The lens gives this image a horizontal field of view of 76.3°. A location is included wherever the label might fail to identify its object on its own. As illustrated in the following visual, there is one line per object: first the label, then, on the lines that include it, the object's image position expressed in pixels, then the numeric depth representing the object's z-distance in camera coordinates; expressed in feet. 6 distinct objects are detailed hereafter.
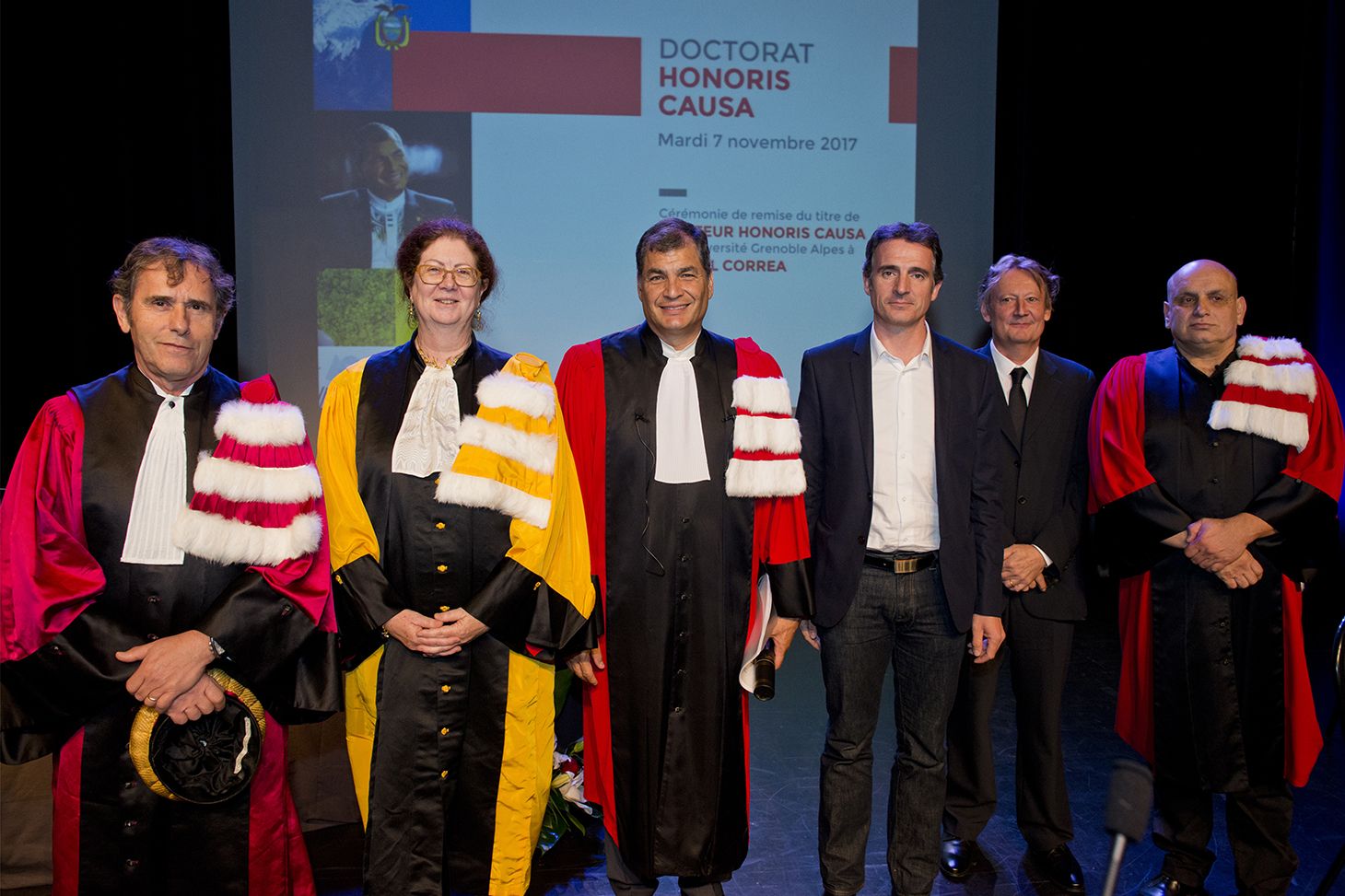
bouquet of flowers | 9.53
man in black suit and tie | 8.78
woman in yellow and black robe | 6.55
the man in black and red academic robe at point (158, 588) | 5.87
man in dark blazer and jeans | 7.75
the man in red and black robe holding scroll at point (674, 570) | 7.35
